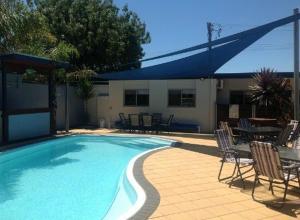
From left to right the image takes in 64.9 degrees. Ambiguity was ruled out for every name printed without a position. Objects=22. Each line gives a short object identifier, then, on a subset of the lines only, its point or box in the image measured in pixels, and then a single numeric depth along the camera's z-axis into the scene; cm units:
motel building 1177
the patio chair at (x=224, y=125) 733
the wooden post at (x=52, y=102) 1056
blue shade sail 875
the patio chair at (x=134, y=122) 1215
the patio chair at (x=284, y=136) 714
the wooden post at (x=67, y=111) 1151
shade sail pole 813
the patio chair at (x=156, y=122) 1182
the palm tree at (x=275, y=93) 1038
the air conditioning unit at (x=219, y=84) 1216
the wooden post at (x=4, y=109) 857
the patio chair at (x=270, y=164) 377
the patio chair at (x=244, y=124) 880
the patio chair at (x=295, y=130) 759
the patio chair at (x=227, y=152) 486
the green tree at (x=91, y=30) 1642
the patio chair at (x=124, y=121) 1233
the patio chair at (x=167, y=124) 1175
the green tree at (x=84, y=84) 1217
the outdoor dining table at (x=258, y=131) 797
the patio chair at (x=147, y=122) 1184
